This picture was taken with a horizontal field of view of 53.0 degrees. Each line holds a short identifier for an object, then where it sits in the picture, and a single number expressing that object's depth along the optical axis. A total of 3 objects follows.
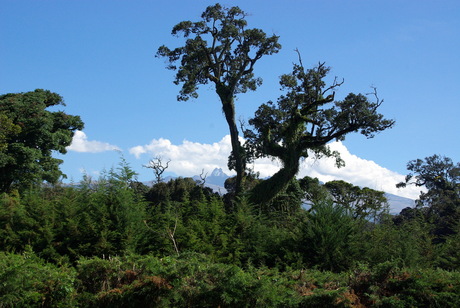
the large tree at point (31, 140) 31.33
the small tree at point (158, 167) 39.71
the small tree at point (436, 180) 46.33
